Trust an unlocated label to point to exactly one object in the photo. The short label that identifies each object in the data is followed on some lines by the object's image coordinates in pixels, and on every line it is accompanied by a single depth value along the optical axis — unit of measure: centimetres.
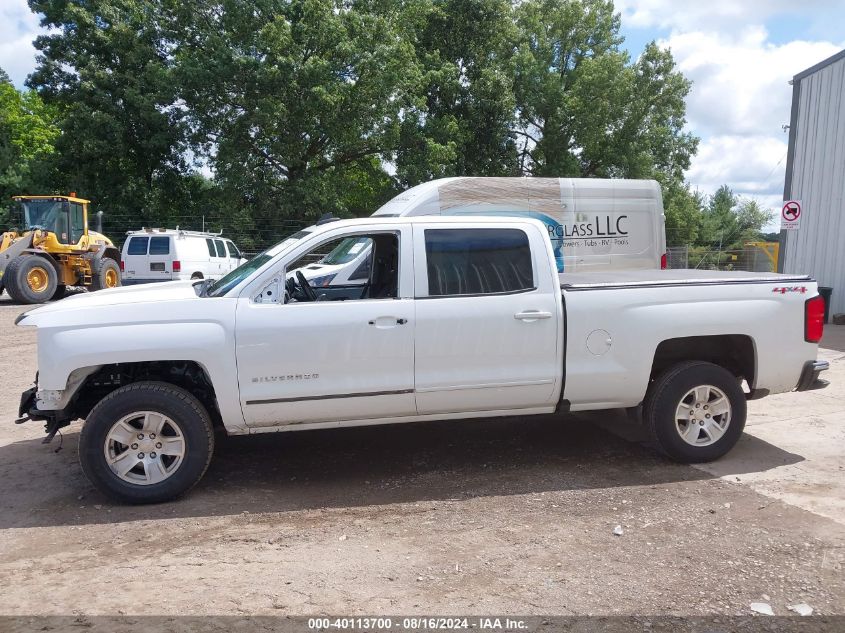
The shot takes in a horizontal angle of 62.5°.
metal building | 1459
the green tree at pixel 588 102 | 3014
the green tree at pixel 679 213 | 3253
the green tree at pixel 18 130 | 3325
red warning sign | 1352
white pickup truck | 465
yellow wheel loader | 1823
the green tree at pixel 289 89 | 2431
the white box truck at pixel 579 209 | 1198
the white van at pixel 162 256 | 1842
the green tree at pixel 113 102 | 2630
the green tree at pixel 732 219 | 6579
